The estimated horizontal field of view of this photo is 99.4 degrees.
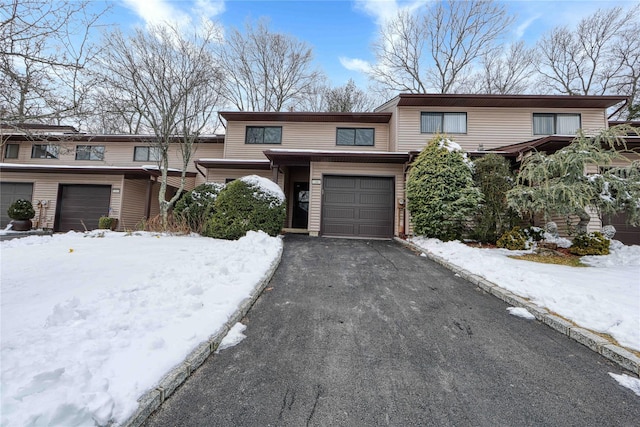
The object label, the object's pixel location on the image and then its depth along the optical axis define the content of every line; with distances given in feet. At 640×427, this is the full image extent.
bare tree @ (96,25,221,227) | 28.99
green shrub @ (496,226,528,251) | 23.12
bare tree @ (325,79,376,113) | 69.31
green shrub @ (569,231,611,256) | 20.44
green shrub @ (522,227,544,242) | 24.41
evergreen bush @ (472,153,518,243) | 25.02
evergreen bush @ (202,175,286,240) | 25.00
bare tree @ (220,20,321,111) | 65.41
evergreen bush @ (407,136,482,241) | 24.56
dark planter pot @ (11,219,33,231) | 38.45
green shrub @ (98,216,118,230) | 38.60
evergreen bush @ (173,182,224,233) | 28.21
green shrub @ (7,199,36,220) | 38.24
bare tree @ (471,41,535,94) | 62.03
